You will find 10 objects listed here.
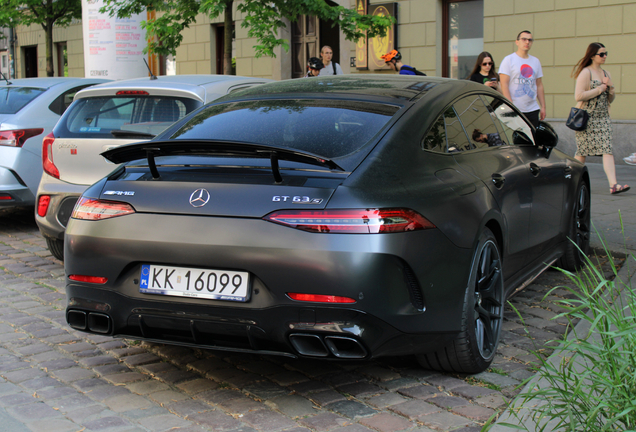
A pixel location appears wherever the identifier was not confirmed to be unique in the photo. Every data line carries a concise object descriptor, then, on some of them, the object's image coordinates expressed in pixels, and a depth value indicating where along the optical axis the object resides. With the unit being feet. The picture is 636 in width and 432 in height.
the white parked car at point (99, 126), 18.65
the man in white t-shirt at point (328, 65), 35.87
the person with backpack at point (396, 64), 30.24
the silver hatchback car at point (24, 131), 25.00
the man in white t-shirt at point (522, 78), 31.42
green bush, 7.75
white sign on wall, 40.11
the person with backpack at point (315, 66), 34.24
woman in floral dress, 30.45
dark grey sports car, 9.82
